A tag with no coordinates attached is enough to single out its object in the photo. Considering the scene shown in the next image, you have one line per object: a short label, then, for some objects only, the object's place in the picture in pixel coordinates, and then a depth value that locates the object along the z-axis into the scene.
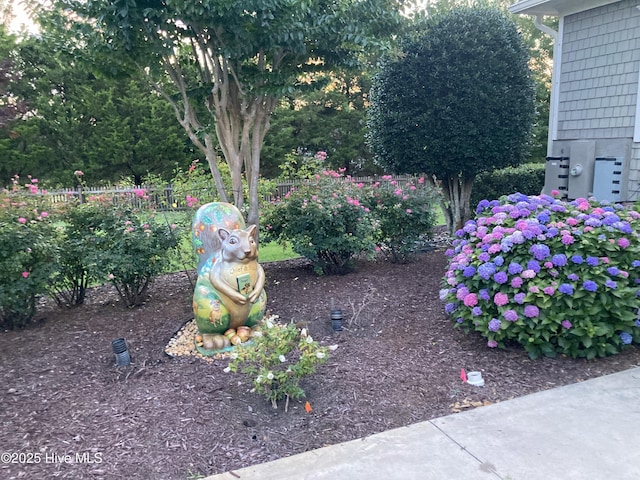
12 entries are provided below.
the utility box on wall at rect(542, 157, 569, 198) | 8.05
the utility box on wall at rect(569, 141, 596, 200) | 7.53
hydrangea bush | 3.66
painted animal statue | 3.96
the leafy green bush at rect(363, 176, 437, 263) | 6.73
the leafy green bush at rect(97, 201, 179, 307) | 5.00
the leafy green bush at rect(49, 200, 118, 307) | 5.08
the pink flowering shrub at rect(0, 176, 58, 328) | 4.49
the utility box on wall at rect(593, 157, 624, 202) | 7.18
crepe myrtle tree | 4.54
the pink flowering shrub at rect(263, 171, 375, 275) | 6.04
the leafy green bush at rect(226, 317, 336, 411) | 3.10
